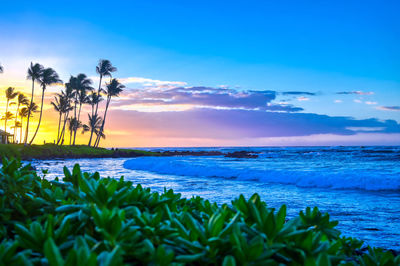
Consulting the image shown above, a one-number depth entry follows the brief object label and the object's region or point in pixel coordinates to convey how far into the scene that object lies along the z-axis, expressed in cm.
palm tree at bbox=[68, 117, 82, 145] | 6106
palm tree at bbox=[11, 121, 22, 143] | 6983
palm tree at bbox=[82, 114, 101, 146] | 6097
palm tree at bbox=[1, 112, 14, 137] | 6496
